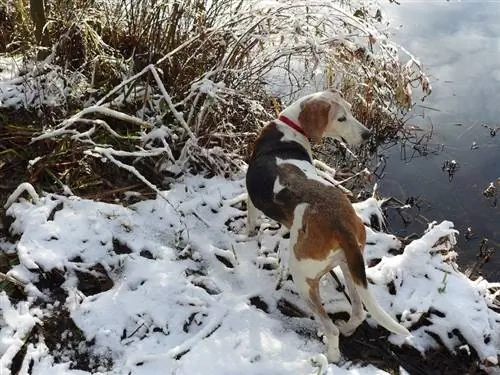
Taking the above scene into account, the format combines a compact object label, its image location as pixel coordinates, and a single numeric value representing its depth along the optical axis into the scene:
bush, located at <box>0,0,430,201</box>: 3.63
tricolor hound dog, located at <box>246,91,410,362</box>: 2.53
